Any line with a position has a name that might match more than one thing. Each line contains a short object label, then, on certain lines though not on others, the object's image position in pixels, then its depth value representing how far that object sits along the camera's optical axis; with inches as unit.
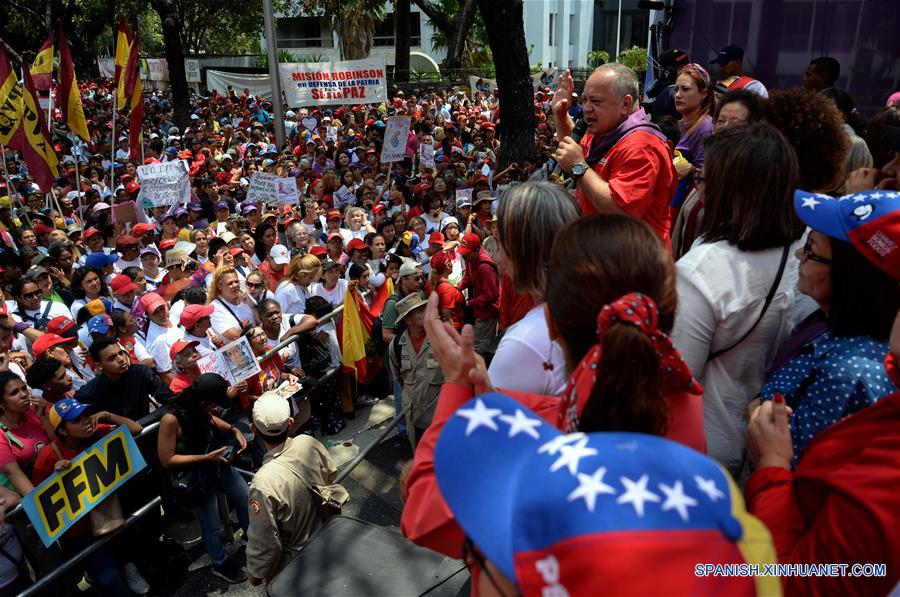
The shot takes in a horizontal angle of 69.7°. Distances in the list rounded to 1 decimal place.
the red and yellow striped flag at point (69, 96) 359.9
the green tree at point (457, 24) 1144.2
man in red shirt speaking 109.7
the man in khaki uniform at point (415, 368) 172.2
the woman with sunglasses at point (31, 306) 245.4
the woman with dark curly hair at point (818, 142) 98.9
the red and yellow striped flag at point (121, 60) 392.5
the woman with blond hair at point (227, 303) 225.3
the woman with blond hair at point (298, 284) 250.2
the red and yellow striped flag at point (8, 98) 319.0
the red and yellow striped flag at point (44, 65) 381.7
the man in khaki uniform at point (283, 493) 129.9
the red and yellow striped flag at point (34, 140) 327.3
